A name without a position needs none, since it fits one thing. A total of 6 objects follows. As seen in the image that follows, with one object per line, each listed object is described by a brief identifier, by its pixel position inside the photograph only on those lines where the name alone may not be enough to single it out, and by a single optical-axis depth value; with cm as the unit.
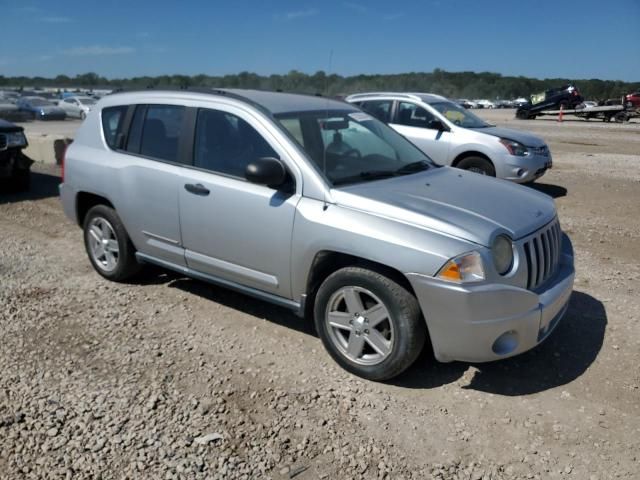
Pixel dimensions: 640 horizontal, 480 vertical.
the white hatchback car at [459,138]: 934
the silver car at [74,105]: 3907
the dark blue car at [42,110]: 3666
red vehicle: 3534
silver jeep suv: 324
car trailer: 3216
